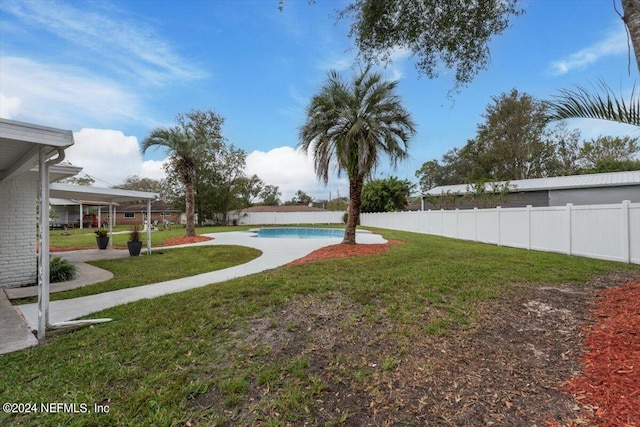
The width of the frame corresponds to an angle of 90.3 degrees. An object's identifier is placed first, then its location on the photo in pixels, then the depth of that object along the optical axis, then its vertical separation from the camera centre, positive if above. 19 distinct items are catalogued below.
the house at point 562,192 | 20.52 +1.48
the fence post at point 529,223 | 10.88 -0.38
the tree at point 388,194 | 32.03 +1.93
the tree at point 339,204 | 48.56 +1.44
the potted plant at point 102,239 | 14.38 -1.11
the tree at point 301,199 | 72.81 +3.36
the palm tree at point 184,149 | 17.72 +3.67
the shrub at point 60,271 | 7.76 -1.41
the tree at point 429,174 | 49.66 +6.16
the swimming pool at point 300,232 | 23.80 -1.52
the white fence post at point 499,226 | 12.28 -0.53
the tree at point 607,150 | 31.44 +6.35
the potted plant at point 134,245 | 11.86 -1.14
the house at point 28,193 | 3.85 +0.64
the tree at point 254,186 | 53.75 +4.74
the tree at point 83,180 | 44.38 +5.03
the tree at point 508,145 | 32.12 +7.08
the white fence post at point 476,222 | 13.98 -0.42
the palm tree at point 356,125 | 10.65 +3.02
